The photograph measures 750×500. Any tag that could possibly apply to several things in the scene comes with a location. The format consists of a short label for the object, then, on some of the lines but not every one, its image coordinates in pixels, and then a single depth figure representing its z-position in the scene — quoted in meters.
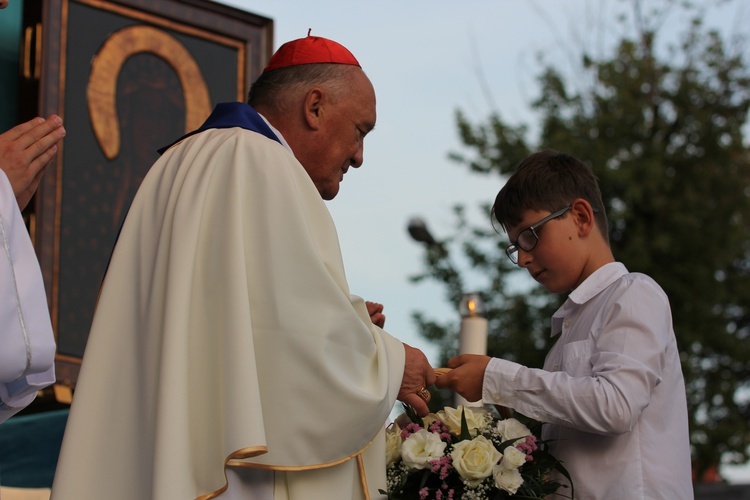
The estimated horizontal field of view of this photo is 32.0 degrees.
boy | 3.87
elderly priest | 3.63
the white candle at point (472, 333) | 6.16
